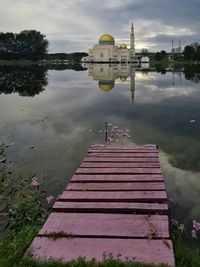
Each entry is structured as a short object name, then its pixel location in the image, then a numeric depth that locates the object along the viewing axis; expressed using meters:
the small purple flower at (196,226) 4.17
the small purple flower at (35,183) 5.39
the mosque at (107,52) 90.41
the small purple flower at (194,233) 4.01
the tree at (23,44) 88.47
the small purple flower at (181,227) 4.11
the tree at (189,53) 72.68
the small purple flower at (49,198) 4.73
